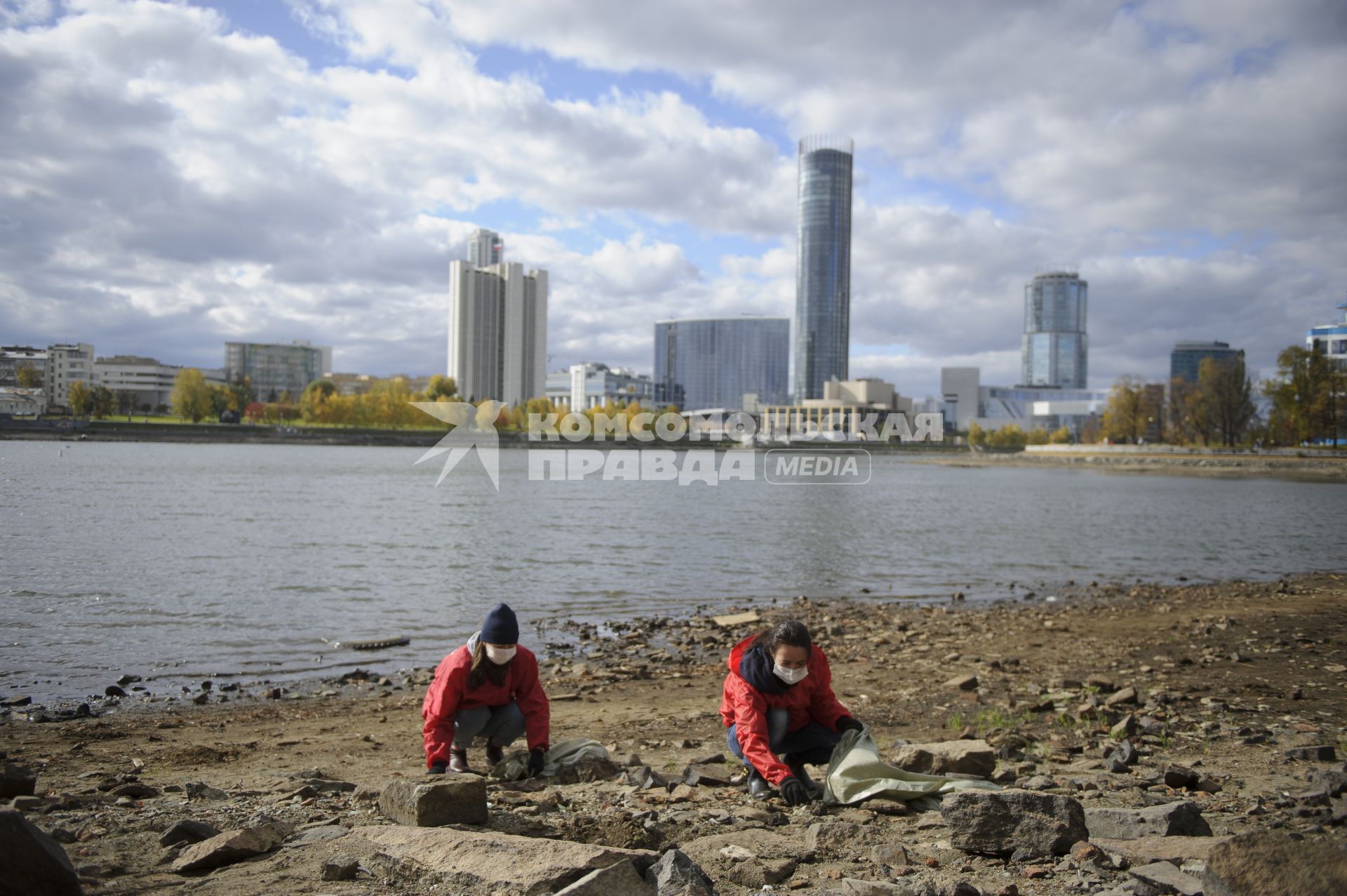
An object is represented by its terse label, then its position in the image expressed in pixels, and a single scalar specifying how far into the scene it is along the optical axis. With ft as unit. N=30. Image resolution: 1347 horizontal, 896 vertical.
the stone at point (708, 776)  21.09
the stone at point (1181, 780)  21.06
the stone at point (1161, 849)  14.66
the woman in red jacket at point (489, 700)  20.85
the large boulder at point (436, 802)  16.16
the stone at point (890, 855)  15.52
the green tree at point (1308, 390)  293.43
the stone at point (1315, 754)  23.59
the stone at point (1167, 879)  12.71
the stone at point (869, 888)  12.94
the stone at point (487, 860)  12.74
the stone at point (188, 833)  15.96
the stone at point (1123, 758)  22.81
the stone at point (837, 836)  16.38
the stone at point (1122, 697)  30.55
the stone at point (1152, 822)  16.52
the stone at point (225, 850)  14.52
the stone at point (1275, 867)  11.30
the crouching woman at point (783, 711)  19.51
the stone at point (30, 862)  11.50
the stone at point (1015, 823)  15.52
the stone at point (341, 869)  13.87
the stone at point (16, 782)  18.62
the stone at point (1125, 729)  26.71
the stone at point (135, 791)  19.92
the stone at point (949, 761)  20.80
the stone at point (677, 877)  12.94
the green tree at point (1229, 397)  351.67
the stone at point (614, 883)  12.03
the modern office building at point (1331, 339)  374.65
